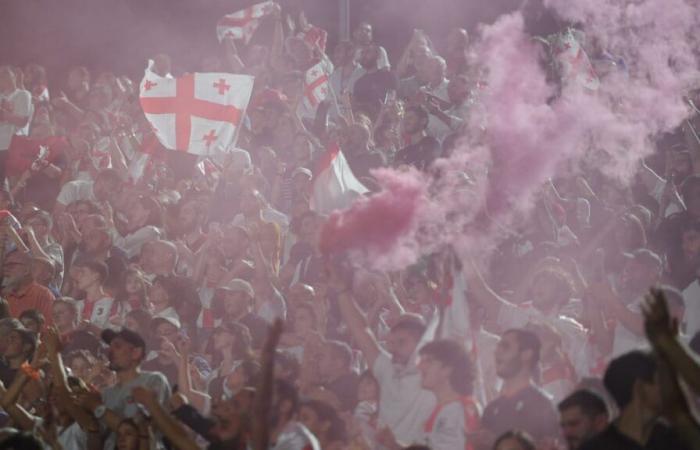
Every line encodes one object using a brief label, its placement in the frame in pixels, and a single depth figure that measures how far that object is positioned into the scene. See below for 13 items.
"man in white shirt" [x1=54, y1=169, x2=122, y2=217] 20.41
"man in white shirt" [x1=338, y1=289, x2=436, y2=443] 11.94
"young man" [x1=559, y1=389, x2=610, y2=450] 9.82
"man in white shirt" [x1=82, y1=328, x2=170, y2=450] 12.62
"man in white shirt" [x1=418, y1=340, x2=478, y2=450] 11.45
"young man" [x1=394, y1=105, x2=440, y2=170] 18.22
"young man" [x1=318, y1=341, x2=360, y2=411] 13.16
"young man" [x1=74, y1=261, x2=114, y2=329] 16.67
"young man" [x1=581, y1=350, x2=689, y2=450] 8.95
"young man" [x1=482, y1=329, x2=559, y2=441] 10.80
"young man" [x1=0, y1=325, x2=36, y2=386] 14.62
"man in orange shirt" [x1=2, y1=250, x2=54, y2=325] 16.73
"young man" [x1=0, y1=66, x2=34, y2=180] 23.56
